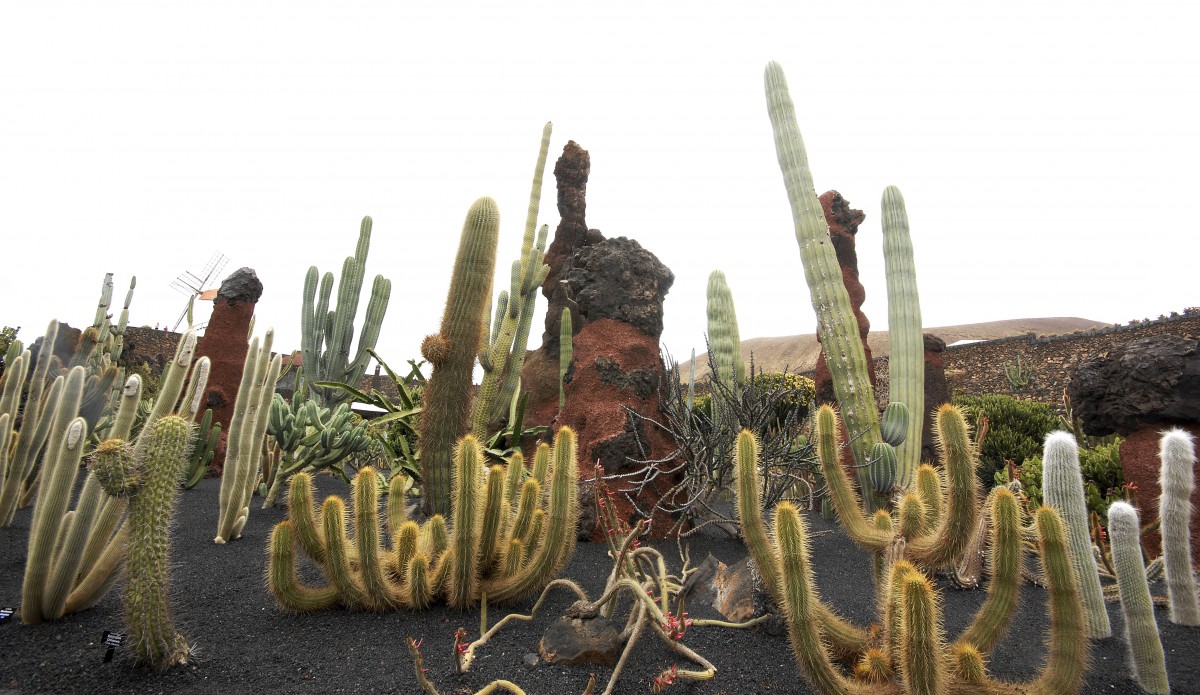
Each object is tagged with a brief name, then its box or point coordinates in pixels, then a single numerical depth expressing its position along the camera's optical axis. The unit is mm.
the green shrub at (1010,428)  7500
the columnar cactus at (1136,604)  2127
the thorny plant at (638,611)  1948
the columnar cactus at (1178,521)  2621
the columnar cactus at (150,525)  1915
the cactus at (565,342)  5941
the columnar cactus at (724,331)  6598
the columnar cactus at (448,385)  3771
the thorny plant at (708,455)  4180
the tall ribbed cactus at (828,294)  4969
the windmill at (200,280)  22797
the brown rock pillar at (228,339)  7227
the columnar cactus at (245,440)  3553
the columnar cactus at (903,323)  5398
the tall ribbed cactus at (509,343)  5720
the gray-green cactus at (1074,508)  2484
